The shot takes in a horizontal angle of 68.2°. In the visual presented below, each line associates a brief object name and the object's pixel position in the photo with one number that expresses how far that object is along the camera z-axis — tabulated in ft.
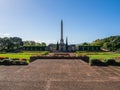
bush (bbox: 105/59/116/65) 36.47
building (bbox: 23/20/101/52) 105.87
